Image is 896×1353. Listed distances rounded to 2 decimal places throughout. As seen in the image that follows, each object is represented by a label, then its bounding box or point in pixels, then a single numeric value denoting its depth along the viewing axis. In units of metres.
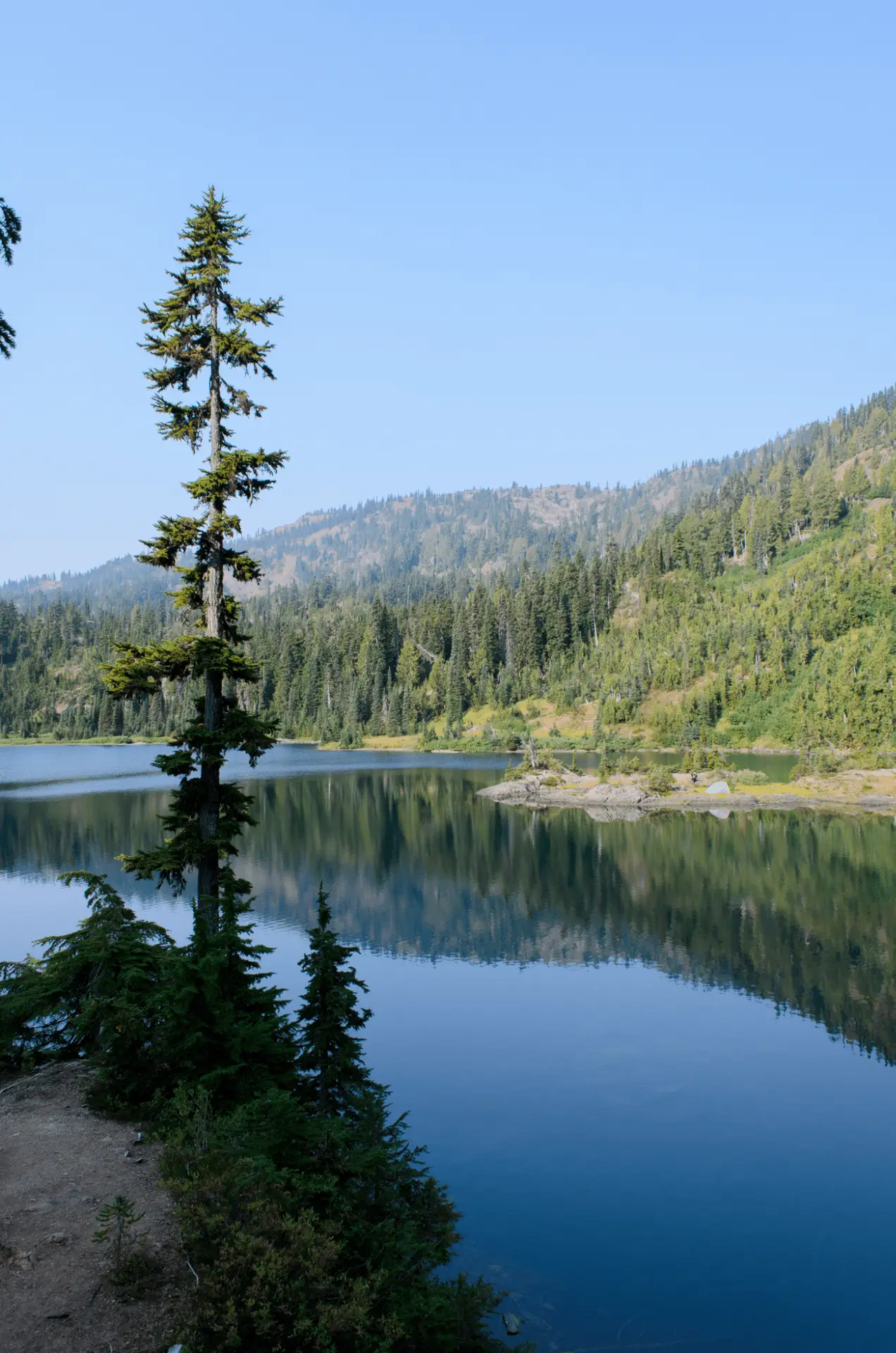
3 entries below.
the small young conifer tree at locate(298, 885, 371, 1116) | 15.04
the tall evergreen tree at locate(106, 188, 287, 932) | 19.12
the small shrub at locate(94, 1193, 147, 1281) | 10.35
